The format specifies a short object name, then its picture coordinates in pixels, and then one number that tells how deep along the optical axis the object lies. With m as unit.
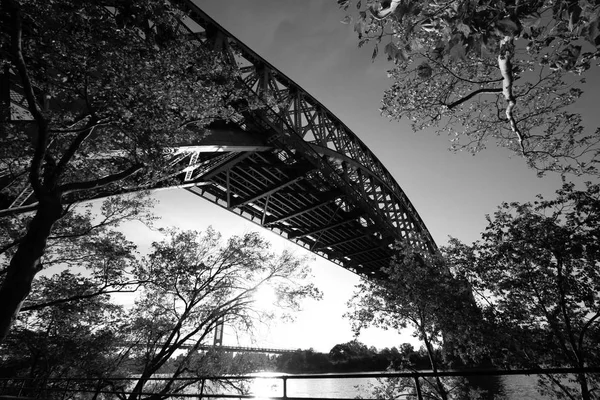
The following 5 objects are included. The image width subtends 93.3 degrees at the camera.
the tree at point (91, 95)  6.24
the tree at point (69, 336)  15.34
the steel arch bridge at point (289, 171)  13.72
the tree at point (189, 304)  14.34
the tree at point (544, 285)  12.48
